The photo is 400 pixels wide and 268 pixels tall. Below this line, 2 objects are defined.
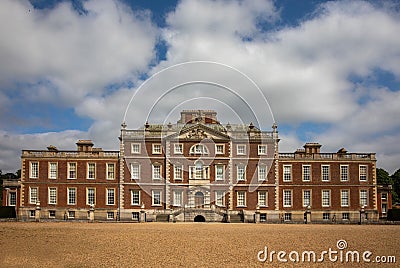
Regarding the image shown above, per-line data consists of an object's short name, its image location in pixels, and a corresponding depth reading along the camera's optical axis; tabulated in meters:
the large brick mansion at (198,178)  42.31
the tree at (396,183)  70.03
